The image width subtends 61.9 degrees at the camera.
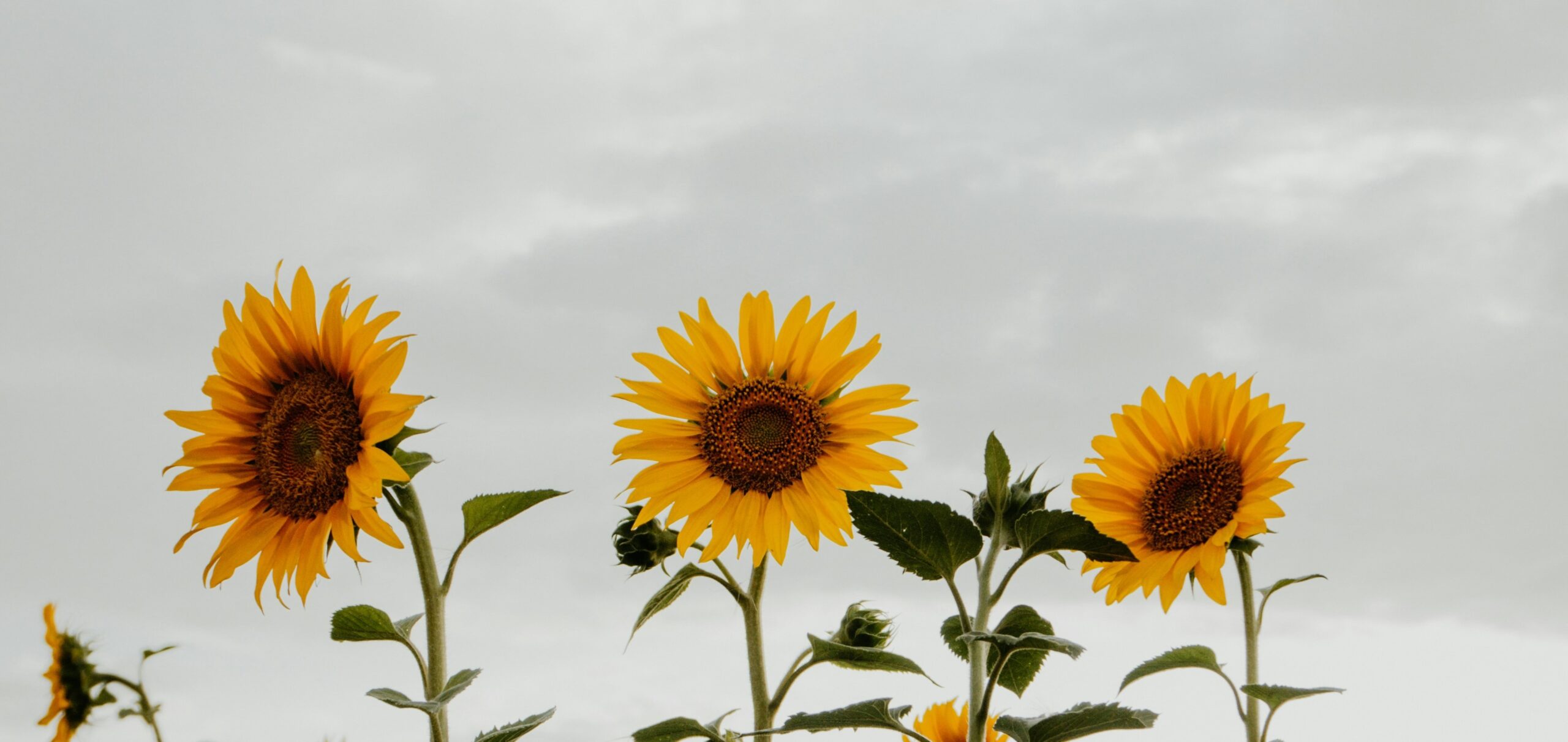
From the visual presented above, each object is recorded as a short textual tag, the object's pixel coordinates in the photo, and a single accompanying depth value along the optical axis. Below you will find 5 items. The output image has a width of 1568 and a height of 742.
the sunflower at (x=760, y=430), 2.62
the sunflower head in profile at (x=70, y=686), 2.62
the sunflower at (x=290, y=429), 2.51
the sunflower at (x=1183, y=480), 2.79
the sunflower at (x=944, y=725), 3.10
